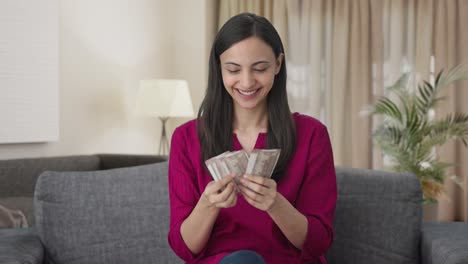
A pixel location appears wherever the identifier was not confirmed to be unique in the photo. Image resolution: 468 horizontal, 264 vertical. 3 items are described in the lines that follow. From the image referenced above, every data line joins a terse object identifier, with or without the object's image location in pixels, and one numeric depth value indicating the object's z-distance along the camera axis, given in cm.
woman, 214
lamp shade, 590
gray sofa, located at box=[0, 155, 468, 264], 252
